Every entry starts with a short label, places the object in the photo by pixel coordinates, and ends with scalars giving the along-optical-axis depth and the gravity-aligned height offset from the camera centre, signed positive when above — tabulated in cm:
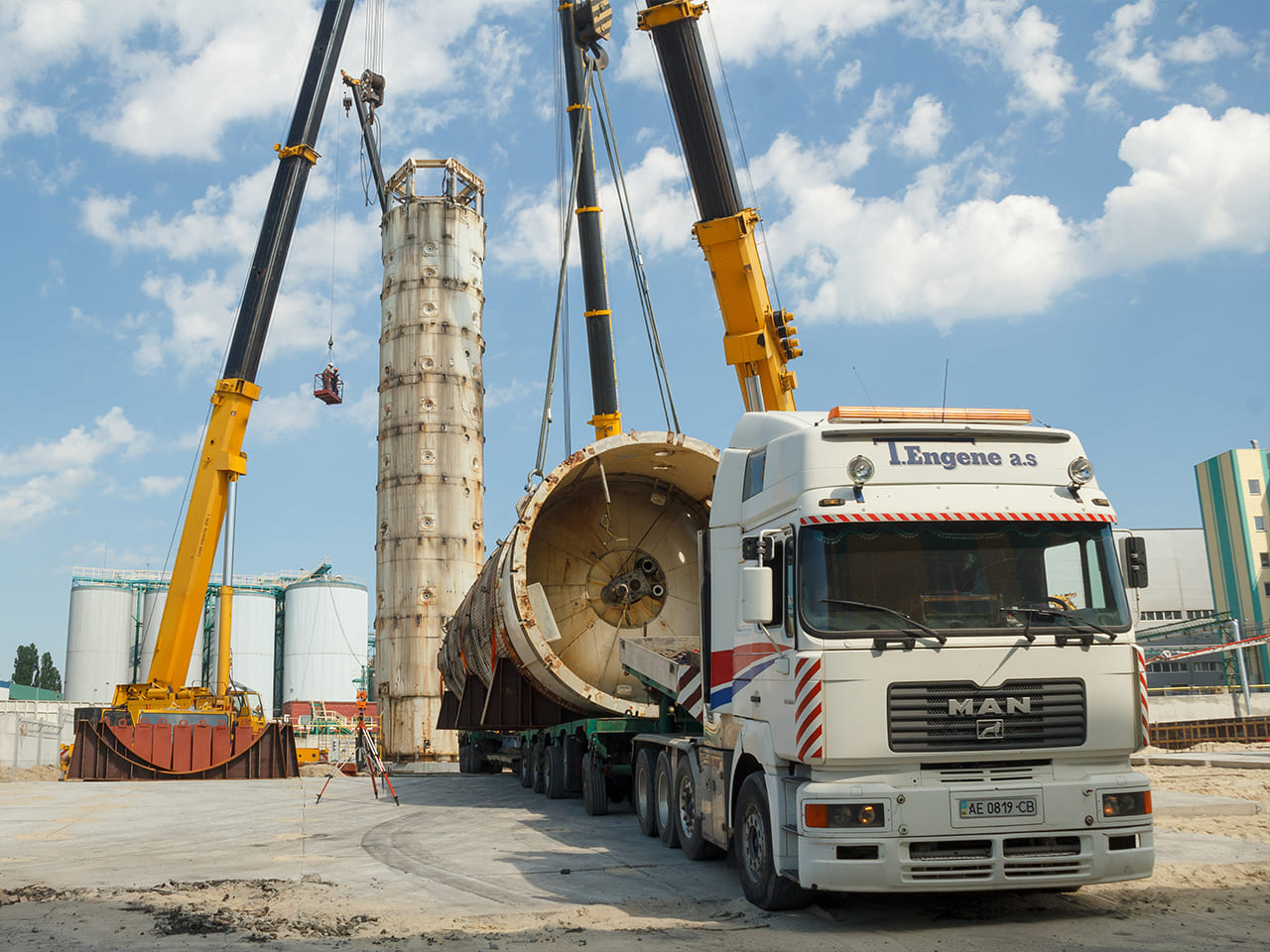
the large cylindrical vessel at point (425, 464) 3097 +691
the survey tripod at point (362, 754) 1688 -129
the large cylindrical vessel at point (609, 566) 1560 +197
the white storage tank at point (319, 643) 6084 +336
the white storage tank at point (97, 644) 5566 +336
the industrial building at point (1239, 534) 6025 +791
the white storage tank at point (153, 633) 5612 +390
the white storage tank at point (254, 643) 5953 +339
